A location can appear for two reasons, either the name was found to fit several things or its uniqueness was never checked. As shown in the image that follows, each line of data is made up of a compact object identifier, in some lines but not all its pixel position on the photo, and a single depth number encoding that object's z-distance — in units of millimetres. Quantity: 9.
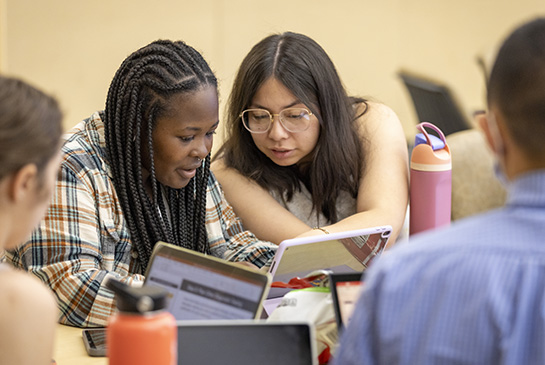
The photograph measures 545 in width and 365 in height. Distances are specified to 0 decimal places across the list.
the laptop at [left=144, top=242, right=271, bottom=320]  3444
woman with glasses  4061
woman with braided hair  3785
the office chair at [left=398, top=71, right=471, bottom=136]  5313
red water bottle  2908
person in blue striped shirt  2471
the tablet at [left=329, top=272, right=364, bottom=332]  3459
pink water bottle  3928
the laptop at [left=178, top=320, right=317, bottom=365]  3373
